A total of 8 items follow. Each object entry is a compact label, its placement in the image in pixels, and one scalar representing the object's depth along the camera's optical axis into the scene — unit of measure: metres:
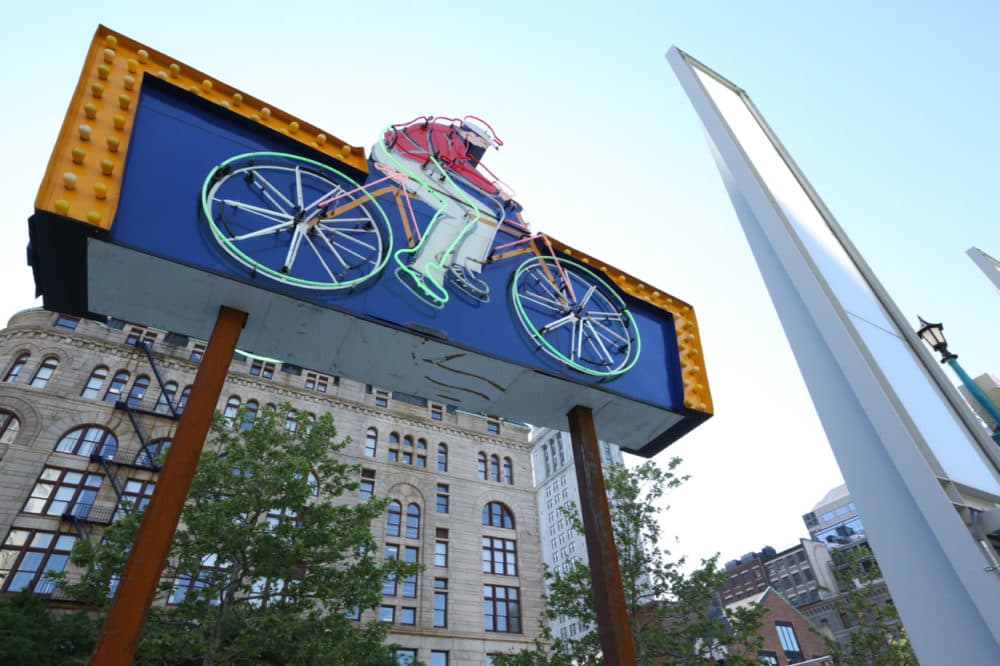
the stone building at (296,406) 27.94
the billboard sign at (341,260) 5.90
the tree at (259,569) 15.91
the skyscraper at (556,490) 110.31
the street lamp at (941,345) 7.80
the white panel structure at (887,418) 2.66
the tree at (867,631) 19.95
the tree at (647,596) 19.14
